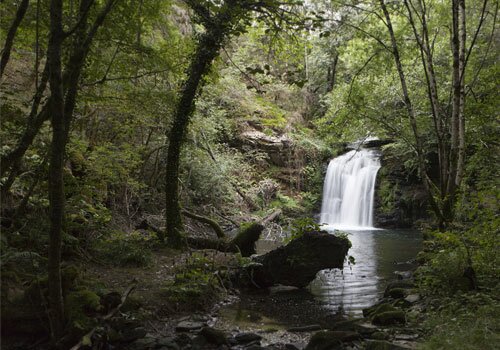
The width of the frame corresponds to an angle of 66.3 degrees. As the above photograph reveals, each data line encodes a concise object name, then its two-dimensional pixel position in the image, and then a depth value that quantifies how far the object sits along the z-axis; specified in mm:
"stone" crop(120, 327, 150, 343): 4152
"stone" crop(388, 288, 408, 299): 6398
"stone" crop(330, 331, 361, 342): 4332
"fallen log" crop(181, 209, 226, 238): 9297
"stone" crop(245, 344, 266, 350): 4223
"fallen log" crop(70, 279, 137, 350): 3396
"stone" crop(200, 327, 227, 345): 4398
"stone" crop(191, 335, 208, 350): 4257
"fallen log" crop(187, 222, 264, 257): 8406
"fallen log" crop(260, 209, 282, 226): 12466
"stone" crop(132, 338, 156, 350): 4067
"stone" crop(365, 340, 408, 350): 3800
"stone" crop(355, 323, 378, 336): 4629
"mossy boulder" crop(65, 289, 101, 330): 3631
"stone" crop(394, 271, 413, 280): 8080
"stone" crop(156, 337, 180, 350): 4113
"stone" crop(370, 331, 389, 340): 4387
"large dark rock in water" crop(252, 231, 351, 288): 7059
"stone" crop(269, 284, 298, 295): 7113
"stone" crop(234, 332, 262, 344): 4548
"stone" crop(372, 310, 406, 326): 4996
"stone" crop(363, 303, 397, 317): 5371
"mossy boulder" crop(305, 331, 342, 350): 4207
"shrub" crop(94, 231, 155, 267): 6840
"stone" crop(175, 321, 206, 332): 4789
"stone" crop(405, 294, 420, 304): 5786
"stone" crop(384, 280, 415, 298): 6771
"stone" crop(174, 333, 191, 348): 4281
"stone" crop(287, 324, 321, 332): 5117
